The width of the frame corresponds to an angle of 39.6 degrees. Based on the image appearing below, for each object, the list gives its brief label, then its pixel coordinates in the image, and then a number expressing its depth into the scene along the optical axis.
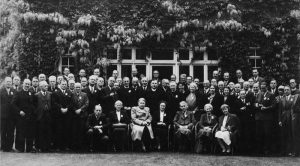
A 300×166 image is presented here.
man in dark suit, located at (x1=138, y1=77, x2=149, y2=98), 9.48
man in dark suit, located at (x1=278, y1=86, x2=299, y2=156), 8.84
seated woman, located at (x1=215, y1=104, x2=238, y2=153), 8.55
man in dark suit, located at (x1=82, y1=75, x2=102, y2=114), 9.11
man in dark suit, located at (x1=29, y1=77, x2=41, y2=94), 9.07
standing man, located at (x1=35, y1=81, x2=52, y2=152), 8.62
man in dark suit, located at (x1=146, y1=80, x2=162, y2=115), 9.42
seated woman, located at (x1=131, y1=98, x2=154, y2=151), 8.84
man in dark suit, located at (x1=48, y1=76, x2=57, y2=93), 9.25
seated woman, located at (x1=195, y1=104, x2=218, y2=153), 8.73
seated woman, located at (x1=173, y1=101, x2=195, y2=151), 8.87
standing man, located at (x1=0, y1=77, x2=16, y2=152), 8.67
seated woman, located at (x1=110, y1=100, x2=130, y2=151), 8.80
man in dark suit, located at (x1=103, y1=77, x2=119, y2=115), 9.21
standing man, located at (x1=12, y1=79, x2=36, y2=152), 8.61
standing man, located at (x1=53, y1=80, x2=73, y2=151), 8.77
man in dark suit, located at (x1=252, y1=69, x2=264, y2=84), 10.45
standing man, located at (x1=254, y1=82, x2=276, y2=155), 8.95
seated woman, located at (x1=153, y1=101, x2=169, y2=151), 9.09
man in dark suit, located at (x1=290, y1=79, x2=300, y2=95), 9.06
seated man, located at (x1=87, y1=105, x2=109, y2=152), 8.70
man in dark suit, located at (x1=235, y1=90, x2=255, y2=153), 9.03
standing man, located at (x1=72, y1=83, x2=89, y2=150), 8.79
